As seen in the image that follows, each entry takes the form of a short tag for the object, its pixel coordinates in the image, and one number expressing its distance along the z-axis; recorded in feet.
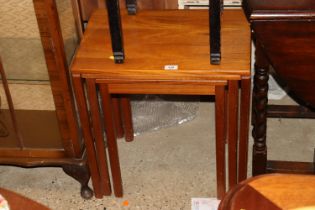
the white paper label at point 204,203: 7.88
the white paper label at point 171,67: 6.66
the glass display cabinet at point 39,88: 6.91
